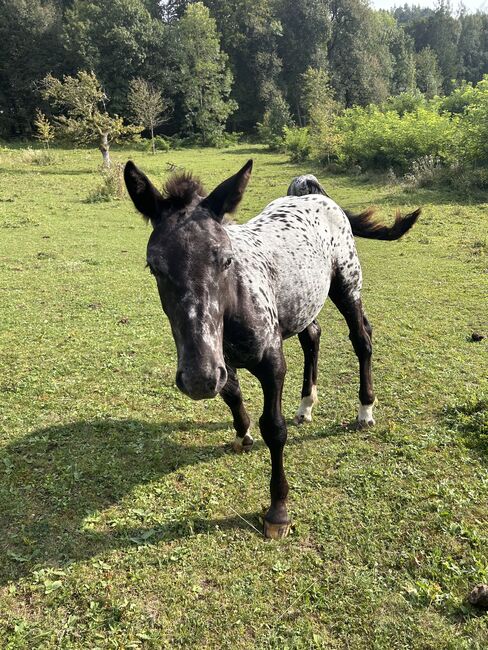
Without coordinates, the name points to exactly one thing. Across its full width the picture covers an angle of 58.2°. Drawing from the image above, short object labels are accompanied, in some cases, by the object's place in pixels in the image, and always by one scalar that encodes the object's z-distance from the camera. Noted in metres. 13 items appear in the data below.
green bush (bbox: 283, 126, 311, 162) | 30.27
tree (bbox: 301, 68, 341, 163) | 26.41
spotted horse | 2.49
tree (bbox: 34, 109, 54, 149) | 30.92
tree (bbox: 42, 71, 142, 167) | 27.39
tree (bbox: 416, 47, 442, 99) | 62.22
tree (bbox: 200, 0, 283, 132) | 53.69
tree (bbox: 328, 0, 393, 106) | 51.50
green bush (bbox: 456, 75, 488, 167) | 17.22
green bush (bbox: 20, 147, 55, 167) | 27.97
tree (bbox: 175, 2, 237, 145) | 46.81
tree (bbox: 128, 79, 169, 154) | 38.62
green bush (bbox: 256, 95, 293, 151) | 41.50
